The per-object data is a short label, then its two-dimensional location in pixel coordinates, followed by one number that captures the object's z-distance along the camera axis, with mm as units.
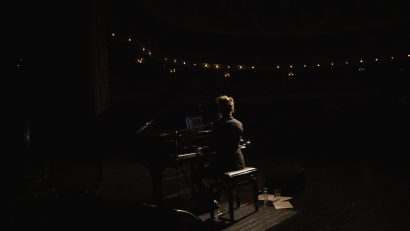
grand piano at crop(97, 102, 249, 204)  4191
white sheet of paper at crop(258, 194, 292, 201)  4594
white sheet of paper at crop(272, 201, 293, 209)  4219
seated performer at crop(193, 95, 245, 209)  3982
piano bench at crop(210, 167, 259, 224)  3761
